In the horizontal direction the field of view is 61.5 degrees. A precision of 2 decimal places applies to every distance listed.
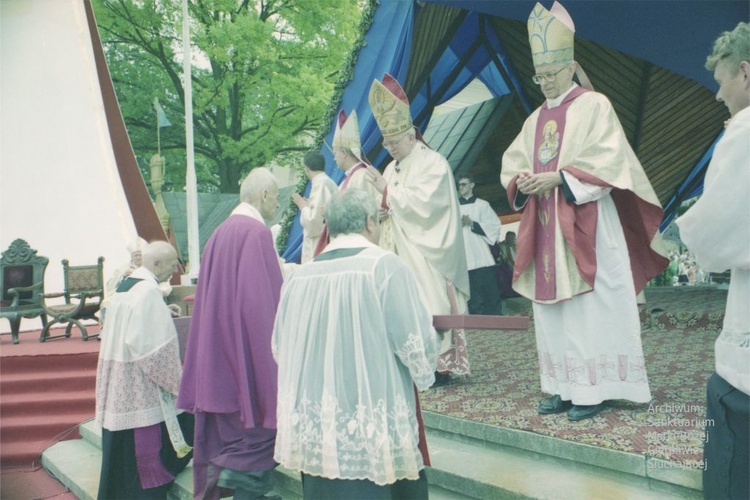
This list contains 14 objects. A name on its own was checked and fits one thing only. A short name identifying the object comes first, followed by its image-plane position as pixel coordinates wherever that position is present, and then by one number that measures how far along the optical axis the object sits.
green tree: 15.36
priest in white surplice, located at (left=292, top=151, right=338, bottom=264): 5.79
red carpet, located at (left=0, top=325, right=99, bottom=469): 5.87
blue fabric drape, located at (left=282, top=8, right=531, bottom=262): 6.35
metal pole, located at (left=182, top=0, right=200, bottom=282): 8.34
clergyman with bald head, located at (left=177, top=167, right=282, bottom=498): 3.27
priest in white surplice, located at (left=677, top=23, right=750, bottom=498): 1.81
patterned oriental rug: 2.95
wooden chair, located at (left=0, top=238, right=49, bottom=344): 8.06
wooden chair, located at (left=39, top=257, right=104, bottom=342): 8.23
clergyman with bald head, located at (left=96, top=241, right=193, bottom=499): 3.68
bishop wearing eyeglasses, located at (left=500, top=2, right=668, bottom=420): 3.32
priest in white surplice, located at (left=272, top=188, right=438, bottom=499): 2.33
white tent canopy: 11.36
